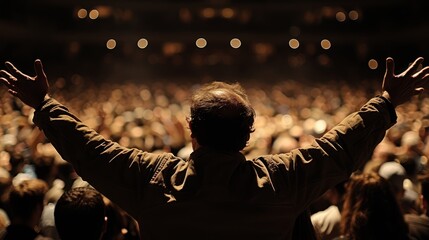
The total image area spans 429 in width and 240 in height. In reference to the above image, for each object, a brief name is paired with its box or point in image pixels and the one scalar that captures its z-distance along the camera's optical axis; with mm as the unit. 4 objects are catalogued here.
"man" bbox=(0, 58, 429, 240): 3000
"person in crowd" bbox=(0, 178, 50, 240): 4512
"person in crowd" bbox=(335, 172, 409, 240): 4164
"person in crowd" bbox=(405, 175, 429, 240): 4902
